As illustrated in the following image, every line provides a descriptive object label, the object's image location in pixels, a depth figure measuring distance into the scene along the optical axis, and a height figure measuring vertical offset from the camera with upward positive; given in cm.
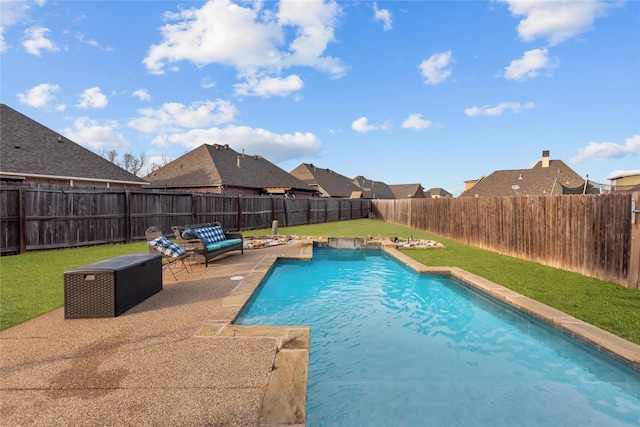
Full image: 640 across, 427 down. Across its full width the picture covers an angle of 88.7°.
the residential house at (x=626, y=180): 1395 +127
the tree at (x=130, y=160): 5028 +795
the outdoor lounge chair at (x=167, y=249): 686 -86
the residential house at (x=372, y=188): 5895 +361
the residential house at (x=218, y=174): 2669 +299
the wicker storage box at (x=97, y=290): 432 -110
